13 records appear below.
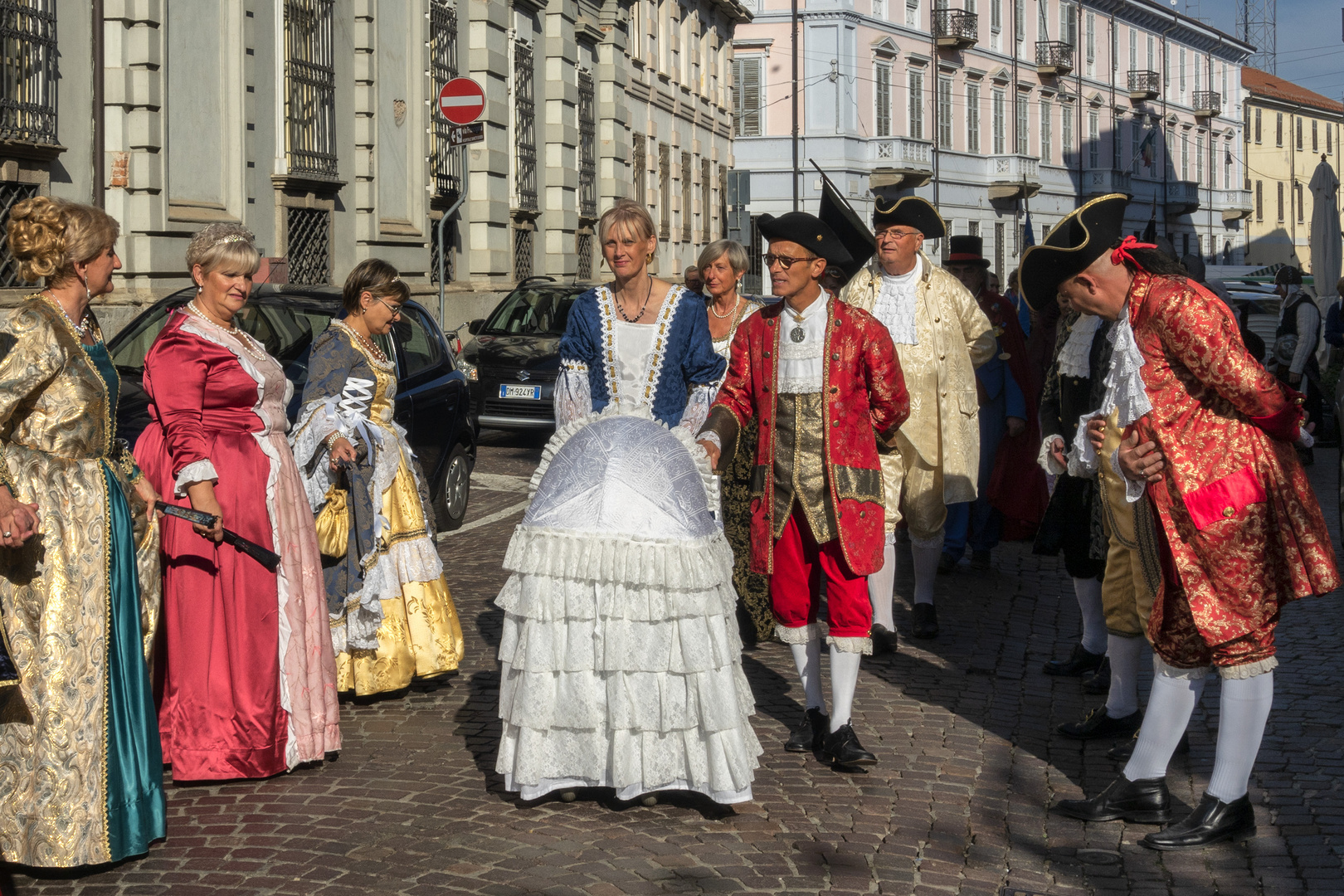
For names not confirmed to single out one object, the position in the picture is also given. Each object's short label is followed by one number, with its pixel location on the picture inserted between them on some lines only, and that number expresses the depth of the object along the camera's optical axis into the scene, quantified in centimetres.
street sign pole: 1694
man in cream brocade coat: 788
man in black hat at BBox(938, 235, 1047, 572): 895
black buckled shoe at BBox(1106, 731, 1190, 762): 552
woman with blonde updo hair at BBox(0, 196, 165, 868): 430
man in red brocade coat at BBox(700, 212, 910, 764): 536
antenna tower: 7969
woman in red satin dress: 508
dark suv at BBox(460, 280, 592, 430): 1609
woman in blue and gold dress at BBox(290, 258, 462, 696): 622
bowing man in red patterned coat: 445
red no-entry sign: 1725
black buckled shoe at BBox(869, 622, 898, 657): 721
